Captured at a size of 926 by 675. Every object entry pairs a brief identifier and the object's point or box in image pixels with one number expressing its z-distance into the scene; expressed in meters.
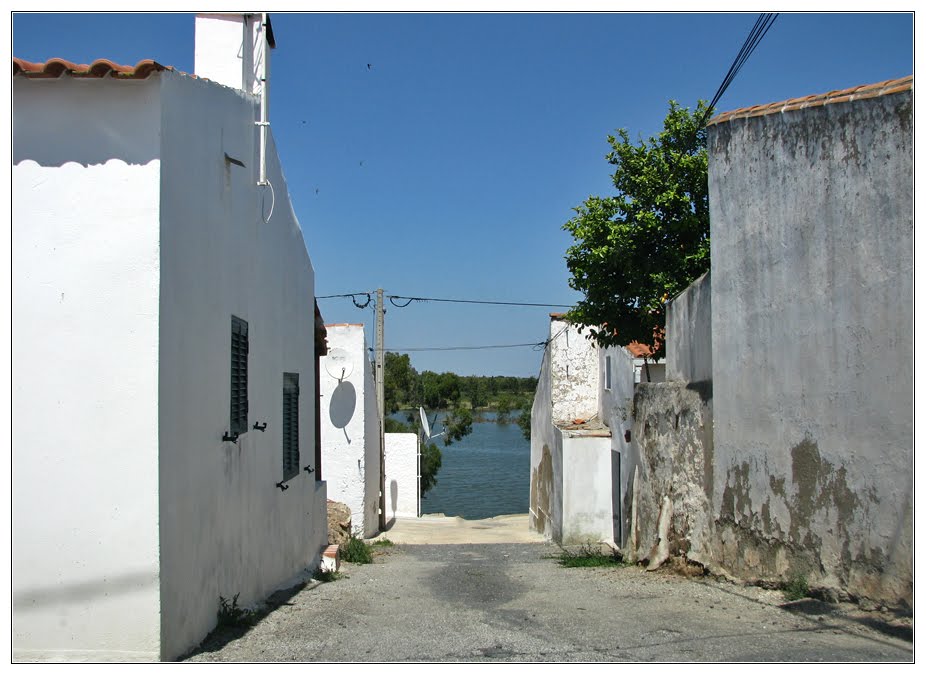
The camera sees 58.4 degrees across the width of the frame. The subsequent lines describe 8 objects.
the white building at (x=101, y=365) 5.14
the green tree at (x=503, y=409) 92.06
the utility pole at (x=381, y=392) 21.28
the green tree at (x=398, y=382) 54.44
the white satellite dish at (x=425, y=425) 25.13
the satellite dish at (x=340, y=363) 18.86
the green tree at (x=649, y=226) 11.96
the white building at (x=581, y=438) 16.36
